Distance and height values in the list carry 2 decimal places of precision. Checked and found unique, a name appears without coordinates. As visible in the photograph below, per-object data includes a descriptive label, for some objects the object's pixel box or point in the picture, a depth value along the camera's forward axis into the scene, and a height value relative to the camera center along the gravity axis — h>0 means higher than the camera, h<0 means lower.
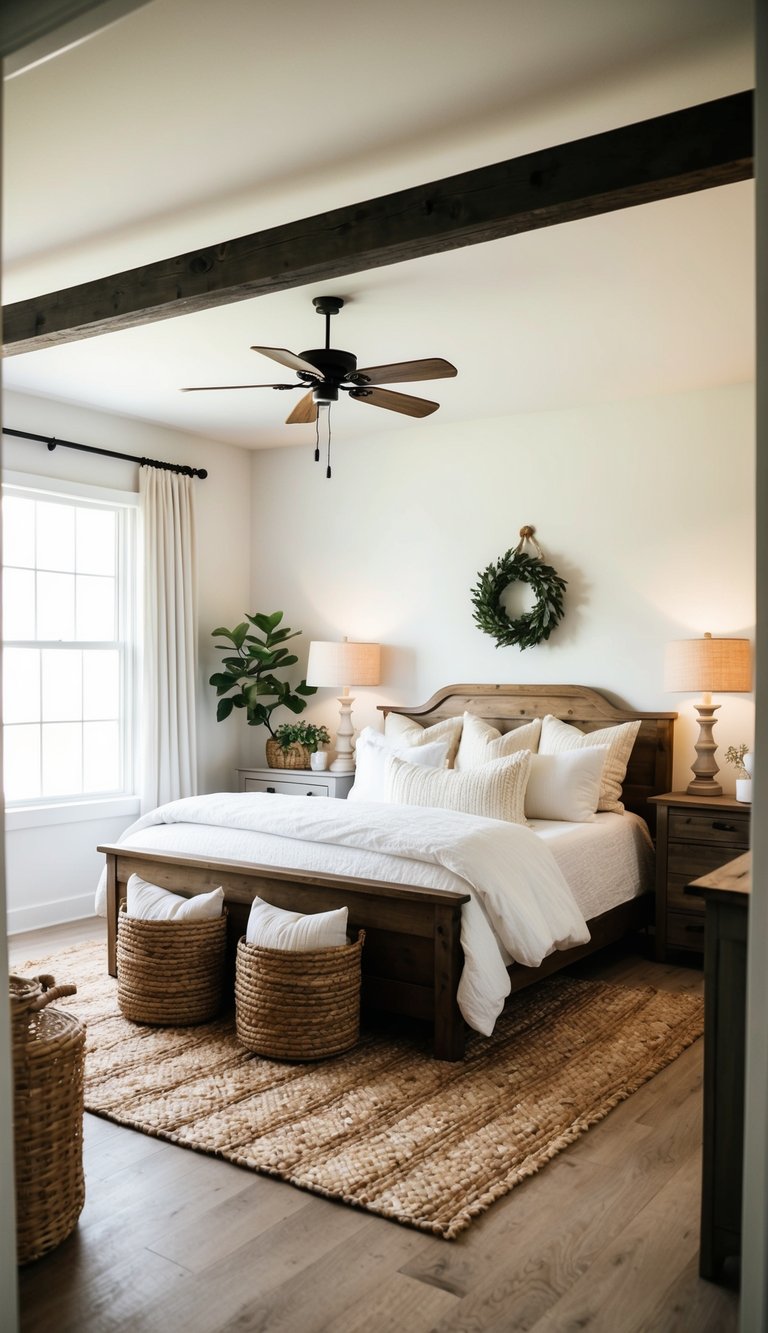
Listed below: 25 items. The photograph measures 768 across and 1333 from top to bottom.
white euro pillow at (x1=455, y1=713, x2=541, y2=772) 5.20 -0.40
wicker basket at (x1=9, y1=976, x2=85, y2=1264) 2.27 -1.04
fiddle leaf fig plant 6.25 -0.05
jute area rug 2.65 -1.32
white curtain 5.95 +0.17
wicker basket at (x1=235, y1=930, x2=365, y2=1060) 3.36 -1.11
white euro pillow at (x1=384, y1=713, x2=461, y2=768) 5.41 -0.37
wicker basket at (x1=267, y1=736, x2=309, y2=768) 6.21 -0.55
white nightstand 5.91 -0.69
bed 3.43 -0.85
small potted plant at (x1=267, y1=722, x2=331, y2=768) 6.18 -0.47
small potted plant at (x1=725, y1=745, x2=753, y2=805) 4.57 -0.47
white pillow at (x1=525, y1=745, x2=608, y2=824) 4.75 -0.57
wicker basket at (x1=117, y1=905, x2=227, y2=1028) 3.68 -1.11
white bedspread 3.47 -0.71
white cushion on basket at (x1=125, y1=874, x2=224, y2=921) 3.79 -0.90
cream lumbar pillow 4.48 -0.55
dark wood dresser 2.18 -0.88
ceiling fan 3.73 +1.10
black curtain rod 5.37 +1.19
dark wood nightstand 4.57 -0.84
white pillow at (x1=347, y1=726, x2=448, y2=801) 5.05 -0.46
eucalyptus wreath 5.55 +0.38
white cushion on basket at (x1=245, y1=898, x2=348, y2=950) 3.46 -0.91
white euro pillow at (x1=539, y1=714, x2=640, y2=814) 5.00 -0.40
